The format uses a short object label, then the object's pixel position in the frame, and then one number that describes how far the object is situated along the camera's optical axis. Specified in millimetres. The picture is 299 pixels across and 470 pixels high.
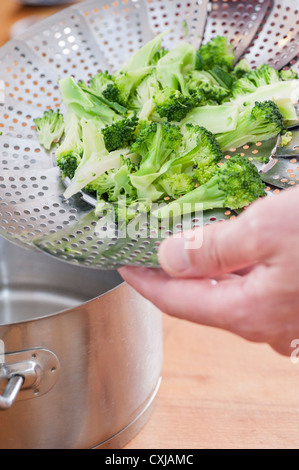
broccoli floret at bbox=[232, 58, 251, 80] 730
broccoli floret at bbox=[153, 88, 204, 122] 660
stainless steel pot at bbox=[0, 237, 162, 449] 598
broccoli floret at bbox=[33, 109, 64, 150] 685
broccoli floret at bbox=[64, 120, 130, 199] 632
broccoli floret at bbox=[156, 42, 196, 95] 687
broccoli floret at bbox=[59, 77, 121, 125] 677
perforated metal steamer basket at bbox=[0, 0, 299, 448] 598
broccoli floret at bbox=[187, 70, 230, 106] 684
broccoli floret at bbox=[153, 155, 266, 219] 603
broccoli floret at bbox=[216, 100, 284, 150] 652
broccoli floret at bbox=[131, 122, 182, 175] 635
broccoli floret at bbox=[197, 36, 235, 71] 722
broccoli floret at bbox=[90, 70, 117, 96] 703
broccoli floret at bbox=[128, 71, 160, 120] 671
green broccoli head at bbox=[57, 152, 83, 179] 645
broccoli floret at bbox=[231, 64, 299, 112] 674
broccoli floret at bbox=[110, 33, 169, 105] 694
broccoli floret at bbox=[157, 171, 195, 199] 624
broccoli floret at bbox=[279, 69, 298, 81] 699
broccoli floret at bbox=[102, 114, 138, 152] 648
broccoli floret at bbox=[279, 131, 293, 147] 658
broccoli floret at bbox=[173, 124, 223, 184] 629
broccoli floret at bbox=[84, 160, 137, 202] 627
